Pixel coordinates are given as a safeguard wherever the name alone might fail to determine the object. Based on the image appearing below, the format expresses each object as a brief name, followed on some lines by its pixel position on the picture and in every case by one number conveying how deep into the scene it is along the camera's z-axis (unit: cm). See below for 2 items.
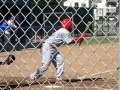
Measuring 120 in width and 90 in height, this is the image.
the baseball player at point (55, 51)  1725
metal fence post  702
